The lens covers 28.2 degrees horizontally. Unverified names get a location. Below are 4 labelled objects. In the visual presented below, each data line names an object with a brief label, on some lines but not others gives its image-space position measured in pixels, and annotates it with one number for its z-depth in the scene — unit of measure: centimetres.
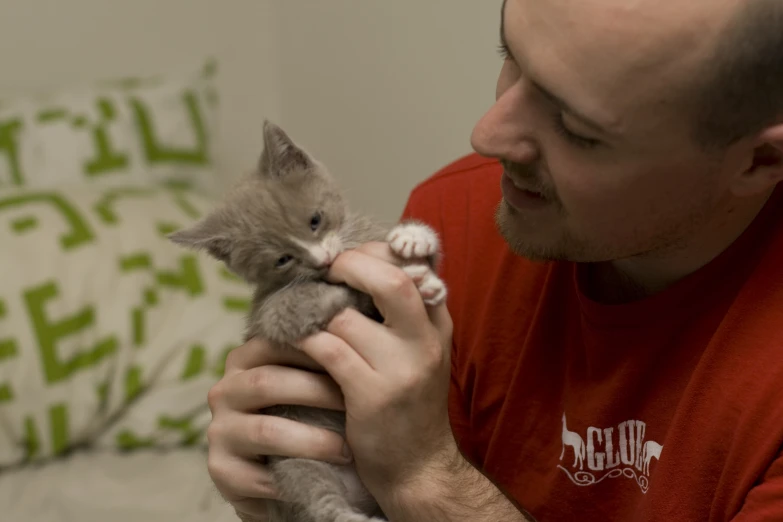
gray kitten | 74
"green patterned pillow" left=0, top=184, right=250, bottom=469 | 101
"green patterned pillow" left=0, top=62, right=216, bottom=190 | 113
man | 68
